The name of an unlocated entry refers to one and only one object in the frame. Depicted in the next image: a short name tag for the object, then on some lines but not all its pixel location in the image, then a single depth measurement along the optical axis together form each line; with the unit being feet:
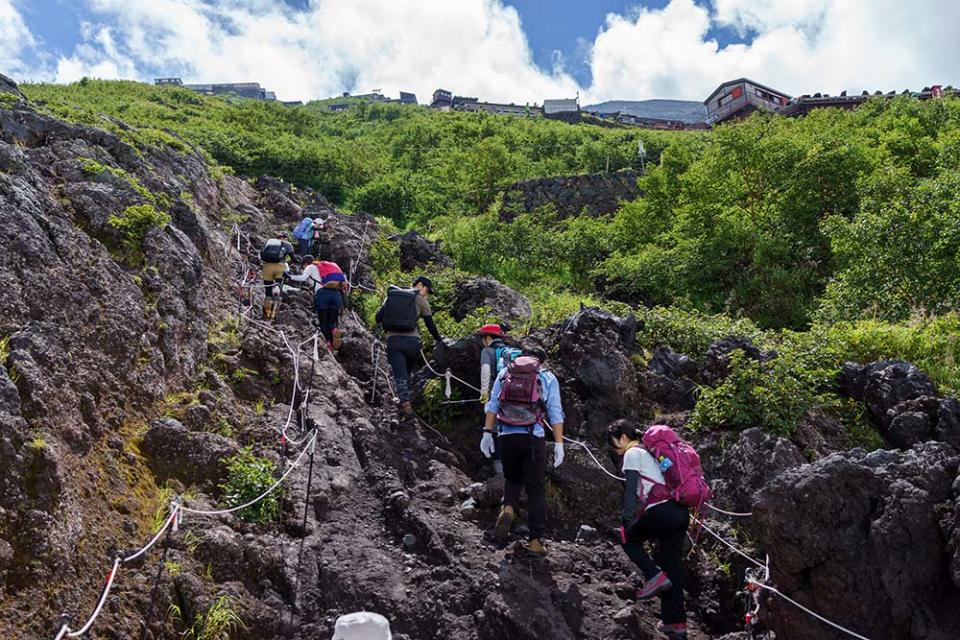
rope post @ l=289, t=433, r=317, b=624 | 18.20
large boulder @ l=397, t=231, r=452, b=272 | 61.36
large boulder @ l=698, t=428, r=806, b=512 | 23.86
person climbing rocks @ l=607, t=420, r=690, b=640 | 18.30
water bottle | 18.75
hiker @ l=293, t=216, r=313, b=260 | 55.36
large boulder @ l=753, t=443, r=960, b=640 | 16.99
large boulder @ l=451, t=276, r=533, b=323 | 41.98
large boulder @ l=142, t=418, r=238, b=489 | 20.68
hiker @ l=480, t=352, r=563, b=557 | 21.18
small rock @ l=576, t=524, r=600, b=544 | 23.76
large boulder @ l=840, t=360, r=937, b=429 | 28.30
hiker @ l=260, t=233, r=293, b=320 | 40.42
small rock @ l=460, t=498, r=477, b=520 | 23.94
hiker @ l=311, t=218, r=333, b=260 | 56.75
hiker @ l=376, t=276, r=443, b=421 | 30.78
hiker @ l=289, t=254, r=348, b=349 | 37.06
